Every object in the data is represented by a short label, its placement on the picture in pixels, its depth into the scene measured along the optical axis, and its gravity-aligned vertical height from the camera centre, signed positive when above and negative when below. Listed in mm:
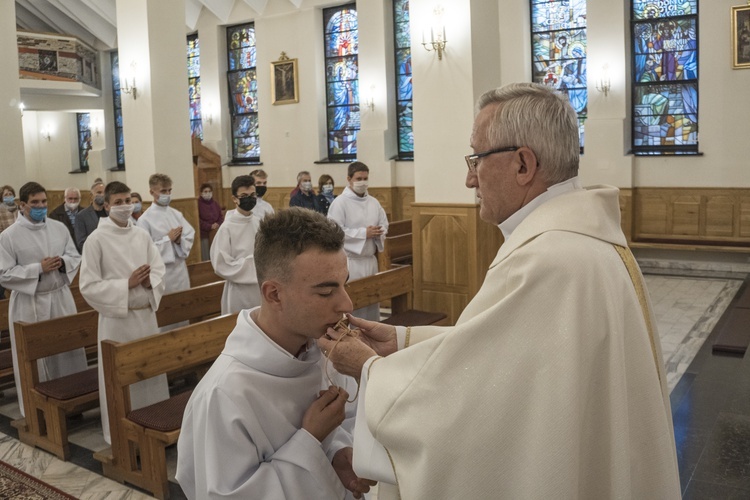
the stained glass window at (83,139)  20812 +1711
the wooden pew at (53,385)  5047 -1340
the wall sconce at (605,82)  12117 +1632
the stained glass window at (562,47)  12969 +2422
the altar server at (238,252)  6254 -519
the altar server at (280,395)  1836 -536
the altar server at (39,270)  5930 -577
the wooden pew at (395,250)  8750 -798
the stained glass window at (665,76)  11961 +1693
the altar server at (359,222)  7730 -366
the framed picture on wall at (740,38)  11164 +2093
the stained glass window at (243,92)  16922 +2355
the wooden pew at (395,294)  6594 -1013
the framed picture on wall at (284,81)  15930 +2430
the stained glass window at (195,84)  17750 +2725
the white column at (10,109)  11023 +1407
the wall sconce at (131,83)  10391 +1633
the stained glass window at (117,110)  19578 +2338
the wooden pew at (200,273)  7809 -858
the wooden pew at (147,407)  4348 -1323
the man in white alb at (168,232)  7492 -390
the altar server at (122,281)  5055 -590
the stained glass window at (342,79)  15484 +2366
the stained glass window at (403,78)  14531 +2204
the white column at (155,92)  10258 +1494
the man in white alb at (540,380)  1569 -440
